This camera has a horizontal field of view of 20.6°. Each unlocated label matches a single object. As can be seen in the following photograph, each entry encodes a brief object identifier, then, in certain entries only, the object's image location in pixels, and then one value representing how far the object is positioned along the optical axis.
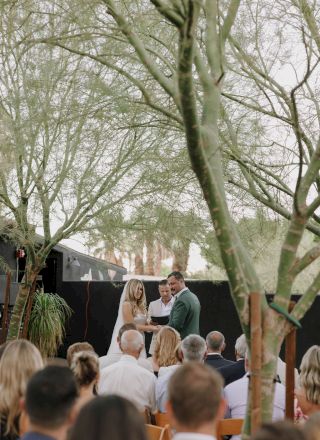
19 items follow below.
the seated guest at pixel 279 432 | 2.85
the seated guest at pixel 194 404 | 3.47
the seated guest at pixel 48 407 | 3.78
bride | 11.14
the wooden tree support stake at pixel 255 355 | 4.99
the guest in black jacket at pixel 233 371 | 8.08
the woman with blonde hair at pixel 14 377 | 4.86
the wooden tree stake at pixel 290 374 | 5.61
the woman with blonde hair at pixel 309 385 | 5.93
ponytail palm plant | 15.47
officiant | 12.05
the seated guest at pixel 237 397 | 7.01
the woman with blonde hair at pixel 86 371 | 6.10
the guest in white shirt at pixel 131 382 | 7.22
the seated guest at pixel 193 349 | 7.97
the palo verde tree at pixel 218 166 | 4.85
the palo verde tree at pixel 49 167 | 11.53
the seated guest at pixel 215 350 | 8.77
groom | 10.91
